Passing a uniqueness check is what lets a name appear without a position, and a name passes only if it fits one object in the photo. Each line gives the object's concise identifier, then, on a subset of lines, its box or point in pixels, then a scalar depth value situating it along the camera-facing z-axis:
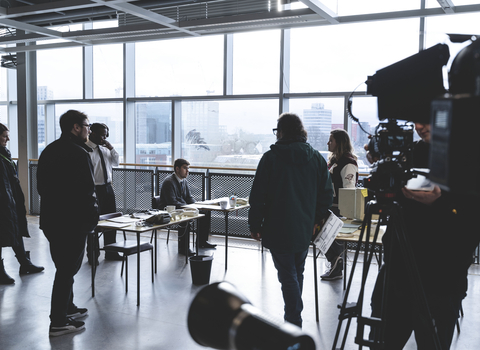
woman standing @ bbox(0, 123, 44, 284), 4.09
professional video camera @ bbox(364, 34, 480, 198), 0.54
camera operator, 1.81
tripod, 1.72
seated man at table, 5.40
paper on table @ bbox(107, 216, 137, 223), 4.23
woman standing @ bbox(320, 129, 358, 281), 4.14
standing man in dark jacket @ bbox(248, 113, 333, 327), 2.69
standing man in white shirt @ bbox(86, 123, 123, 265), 5.09
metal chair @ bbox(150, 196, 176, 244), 5.60
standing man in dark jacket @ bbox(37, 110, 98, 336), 2.96
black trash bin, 4.29
